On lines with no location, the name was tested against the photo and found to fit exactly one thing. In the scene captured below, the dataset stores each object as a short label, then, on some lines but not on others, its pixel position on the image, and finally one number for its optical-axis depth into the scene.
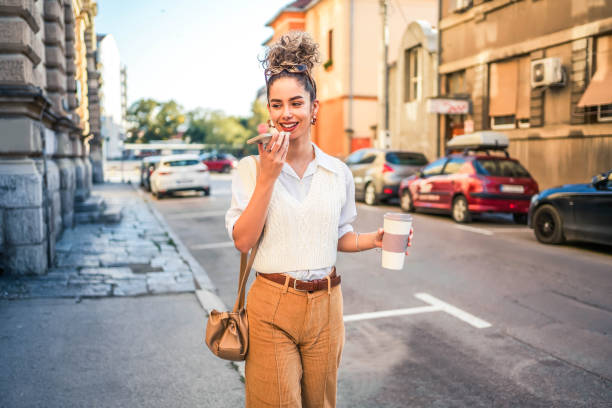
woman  2.24
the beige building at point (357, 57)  33.31
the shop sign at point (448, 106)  19.73
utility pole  21.20
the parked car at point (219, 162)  45.22
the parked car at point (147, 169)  25.39
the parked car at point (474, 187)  12.59
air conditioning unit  15.98
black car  8.84
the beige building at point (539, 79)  15.20
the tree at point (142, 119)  112.31
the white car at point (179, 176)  21.20
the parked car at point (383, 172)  16.98
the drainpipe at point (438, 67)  22.66
